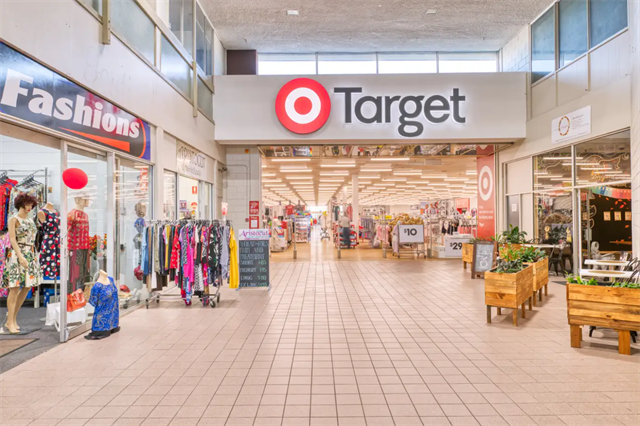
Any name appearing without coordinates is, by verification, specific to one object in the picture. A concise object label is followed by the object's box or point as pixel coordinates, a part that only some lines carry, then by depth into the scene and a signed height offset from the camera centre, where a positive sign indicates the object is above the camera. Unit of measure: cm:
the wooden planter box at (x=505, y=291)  536 -98
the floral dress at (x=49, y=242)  550 -32
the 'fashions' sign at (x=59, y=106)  384 +126
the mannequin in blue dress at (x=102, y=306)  496 -106
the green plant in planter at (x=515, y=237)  966 -50
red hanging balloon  454 +43
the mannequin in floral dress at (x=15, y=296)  490 -95
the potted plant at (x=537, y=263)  650 -77
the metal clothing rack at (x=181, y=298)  663 -129
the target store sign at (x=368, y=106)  1102 +290
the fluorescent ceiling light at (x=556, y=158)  890 +132
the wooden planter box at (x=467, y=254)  1088 -100
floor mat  441 -140
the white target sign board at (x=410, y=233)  1468 -59
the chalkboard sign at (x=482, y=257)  962 -95
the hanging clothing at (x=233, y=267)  703 -84
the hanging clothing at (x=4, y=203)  574 +21
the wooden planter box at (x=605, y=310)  425 -98
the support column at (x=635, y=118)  685 +161
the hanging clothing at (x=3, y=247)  516 -36
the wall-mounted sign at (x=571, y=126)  837 +191
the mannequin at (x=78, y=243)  516 -33
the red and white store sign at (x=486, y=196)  1255 +59
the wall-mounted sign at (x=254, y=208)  1204 +25
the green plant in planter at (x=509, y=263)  563 -65
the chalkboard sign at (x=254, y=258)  812 -81
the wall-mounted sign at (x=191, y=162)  865 +124
